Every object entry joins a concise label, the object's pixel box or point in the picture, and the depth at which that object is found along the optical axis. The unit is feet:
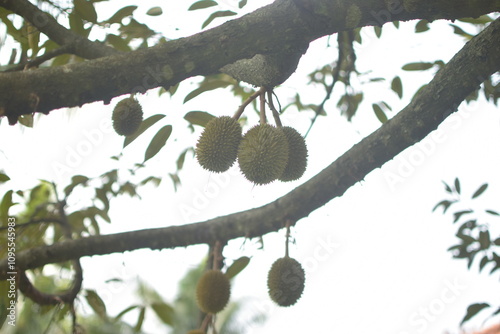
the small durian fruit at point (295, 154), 5.05
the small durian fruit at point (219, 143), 4.81
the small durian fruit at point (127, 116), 5.06
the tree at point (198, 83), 3.02
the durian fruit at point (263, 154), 4.53
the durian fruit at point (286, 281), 5.17
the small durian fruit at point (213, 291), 5.36
